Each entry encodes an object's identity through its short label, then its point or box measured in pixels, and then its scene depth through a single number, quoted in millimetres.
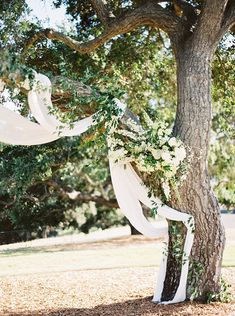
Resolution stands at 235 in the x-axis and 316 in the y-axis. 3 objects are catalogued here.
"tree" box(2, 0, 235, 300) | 5746
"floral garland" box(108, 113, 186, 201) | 5328
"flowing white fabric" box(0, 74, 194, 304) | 5047
